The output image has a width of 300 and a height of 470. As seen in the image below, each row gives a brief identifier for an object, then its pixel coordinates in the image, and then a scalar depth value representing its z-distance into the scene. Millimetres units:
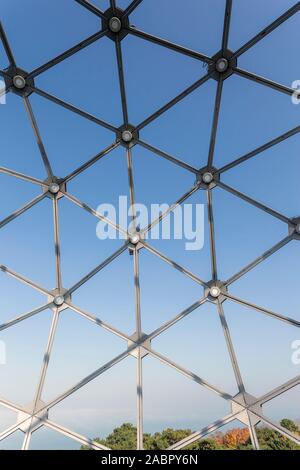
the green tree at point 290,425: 11148
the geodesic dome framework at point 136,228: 11414
